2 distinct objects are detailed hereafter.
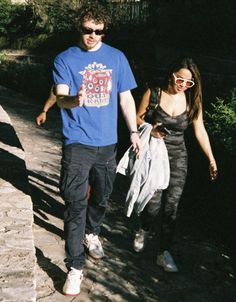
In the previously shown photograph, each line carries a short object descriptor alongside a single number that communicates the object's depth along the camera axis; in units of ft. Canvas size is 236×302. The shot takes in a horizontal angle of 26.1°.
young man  11.85
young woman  13.47
